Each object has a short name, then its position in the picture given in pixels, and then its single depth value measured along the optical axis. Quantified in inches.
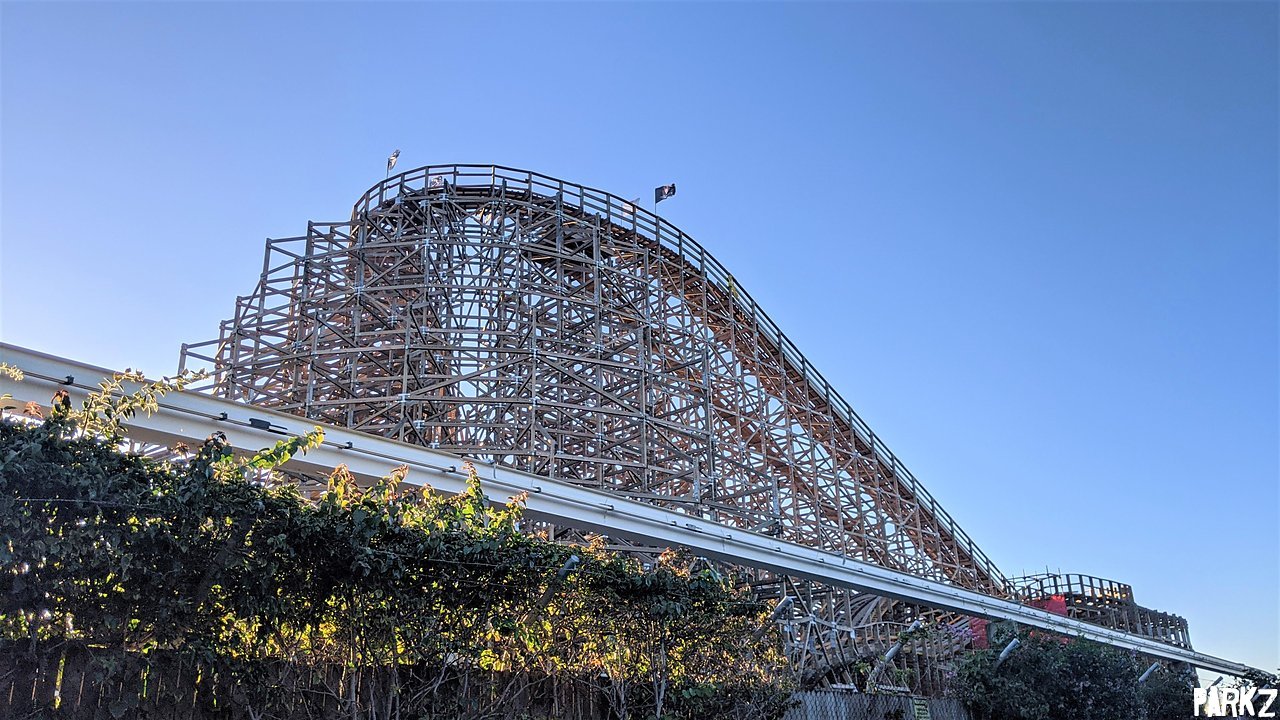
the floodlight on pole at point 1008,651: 634.2
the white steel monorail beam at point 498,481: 390.3
